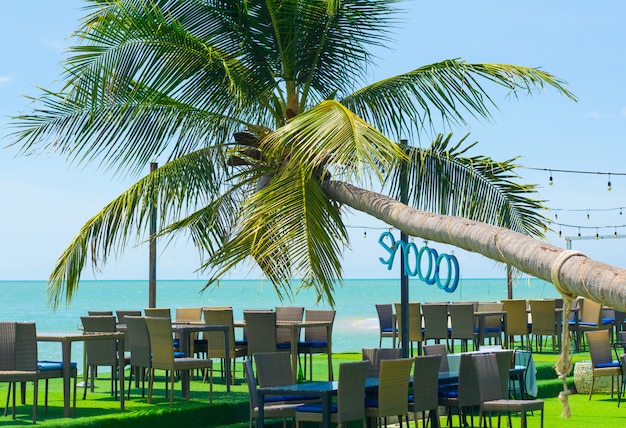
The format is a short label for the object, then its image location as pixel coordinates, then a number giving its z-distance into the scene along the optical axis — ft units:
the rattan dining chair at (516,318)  52.21
